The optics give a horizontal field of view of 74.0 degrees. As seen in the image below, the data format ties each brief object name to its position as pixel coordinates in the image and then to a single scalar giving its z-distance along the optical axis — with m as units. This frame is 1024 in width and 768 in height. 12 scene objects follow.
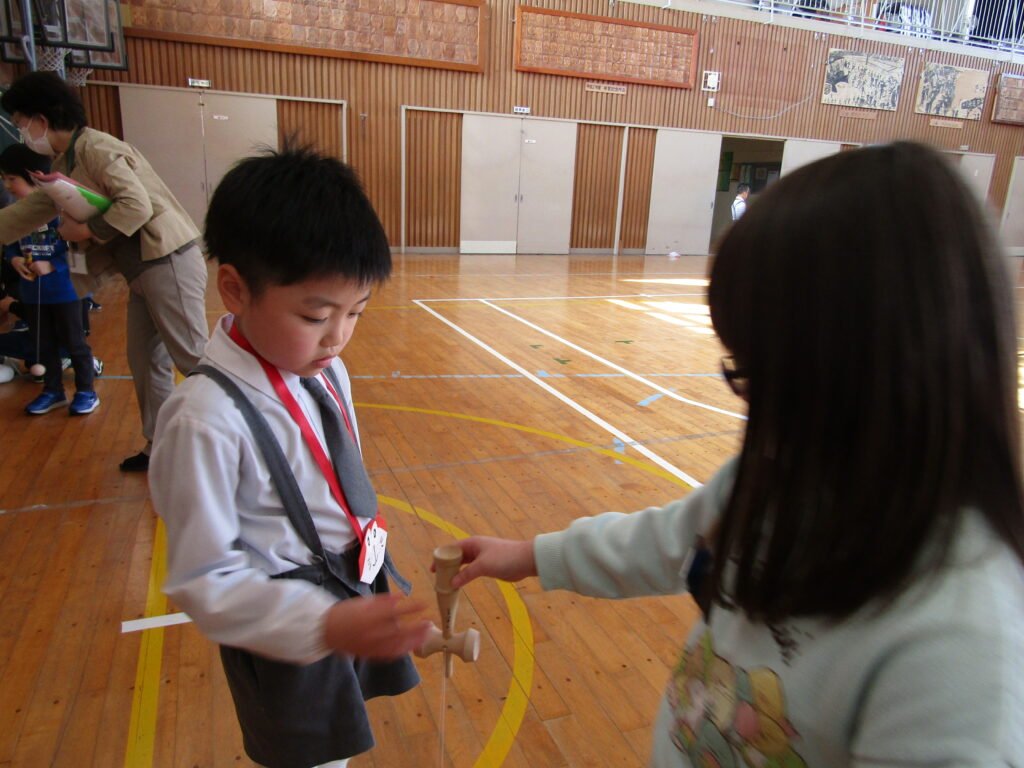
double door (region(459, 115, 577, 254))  13.42
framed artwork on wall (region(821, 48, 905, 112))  15.32
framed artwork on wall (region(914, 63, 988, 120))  16.11
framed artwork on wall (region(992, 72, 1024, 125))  16.70
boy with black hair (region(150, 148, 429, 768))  0.93
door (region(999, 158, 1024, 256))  17.66
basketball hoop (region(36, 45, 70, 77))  8.20
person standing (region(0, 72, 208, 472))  2.76
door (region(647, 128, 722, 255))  14.81
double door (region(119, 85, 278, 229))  11.10
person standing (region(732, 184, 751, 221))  13.44
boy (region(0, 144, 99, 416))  3.96
